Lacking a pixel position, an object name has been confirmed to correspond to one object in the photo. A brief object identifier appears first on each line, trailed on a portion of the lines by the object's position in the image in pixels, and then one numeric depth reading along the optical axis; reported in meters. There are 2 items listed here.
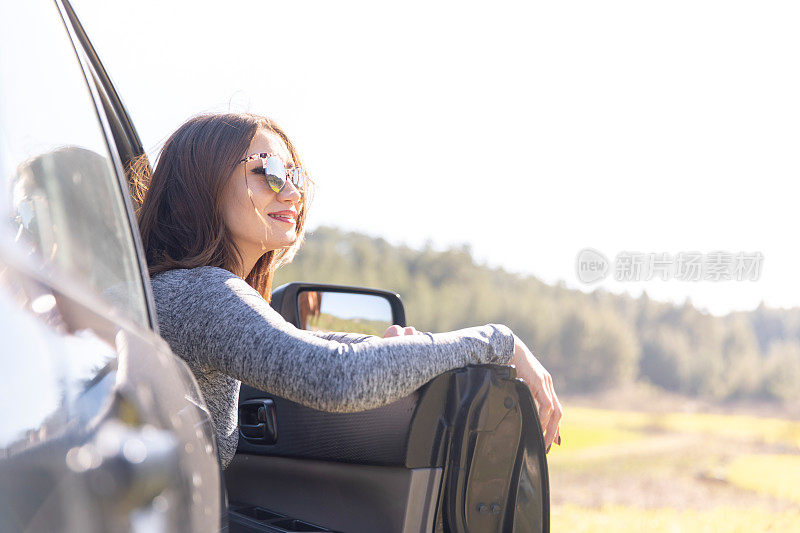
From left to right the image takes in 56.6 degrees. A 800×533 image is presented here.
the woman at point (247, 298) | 1.26
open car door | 1.37
